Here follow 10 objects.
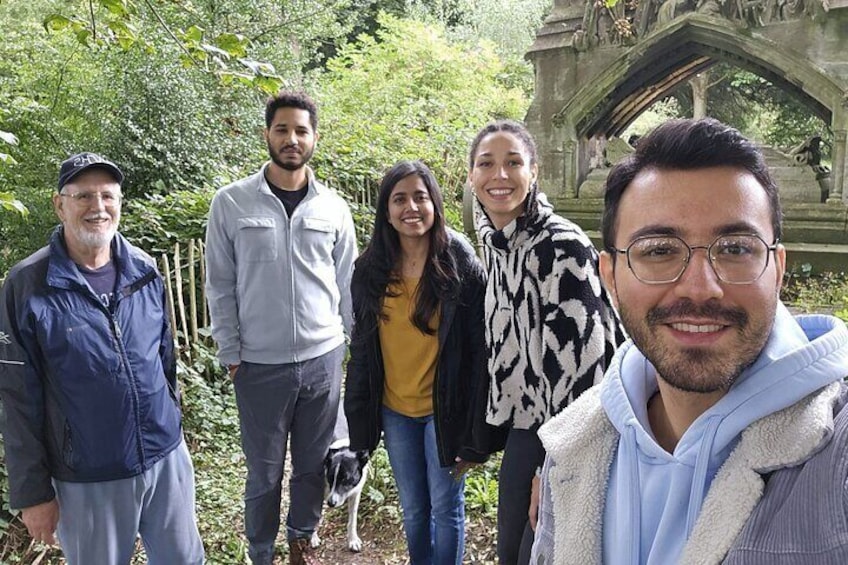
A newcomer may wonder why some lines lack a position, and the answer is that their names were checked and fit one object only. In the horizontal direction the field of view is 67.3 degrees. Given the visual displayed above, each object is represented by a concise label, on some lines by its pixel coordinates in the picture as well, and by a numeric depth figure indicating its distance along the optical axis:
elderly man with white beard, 2.31
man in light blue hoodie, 0.90
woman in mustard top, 2.71
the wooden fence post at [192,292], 5.48
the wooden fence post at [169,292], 5.20
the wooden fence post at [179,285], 5.34
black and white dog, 3.51
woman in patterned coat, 2.11
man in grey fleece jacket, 3.10
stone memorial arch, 7.83
